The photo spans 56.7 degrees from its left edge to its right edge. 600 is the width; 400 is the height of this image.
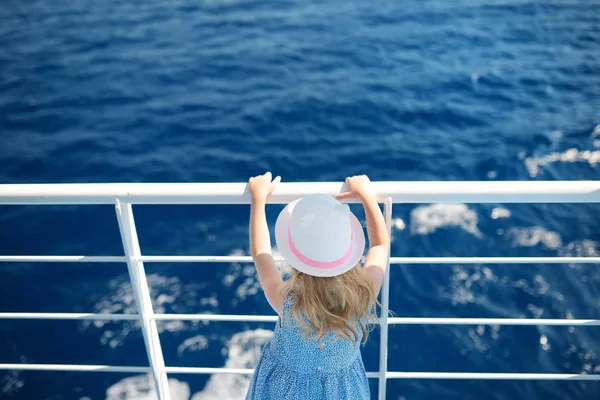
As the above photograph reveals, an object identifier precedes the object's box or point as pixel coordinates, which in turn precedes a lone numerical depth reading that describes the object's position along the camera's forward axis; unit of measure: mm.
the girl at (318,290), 1476
